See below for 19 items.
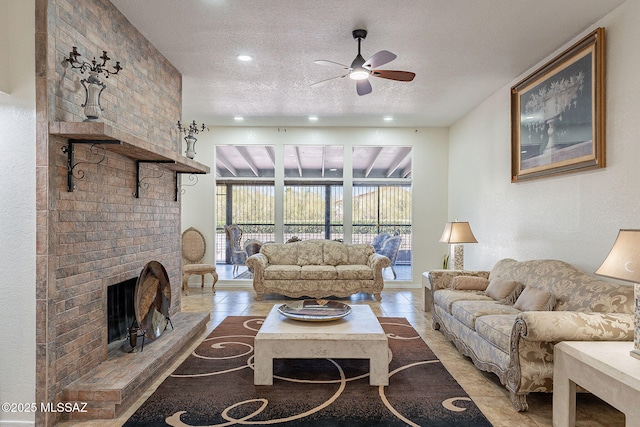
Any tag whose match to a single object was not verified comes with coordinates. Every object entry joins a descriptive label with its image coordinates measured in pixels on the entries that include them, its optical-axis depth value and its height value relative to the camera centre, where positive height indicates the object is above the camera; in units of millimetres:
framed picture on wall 3096 +924
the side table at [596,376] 1791 -871
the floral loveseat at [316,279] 5719 -1009
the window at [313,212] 7148 +15
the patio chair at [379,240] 7421 -550
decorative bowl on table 3205 -892
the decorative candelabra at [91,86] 2402 +835
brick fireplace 2236 +111
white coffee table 2879 -1048
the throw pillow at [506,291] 3658 -783
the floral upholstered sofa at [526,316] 2342 -785
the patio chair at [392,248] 7164 -680
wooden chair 6812 -611
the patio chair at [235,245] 7332 -625
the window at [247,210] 7164 +60
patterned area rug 2398 -1323
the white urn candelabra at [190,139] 4203 +841
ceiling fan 3105 +1246
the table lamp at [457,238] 4906 -341
